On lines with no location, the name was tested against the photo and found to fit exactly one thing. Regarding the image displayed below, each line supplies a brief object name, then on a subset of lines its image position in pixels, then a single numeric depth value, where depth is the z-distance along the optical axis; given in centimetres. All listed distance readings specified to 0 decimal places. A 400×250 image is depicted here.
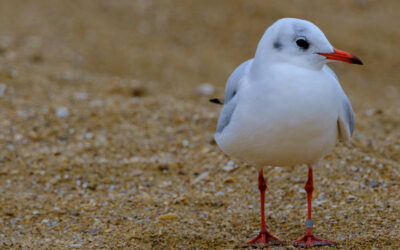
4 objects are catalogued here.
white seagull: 557
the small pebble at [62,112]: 1091
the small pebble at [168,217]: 759
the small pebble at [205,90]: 1280
